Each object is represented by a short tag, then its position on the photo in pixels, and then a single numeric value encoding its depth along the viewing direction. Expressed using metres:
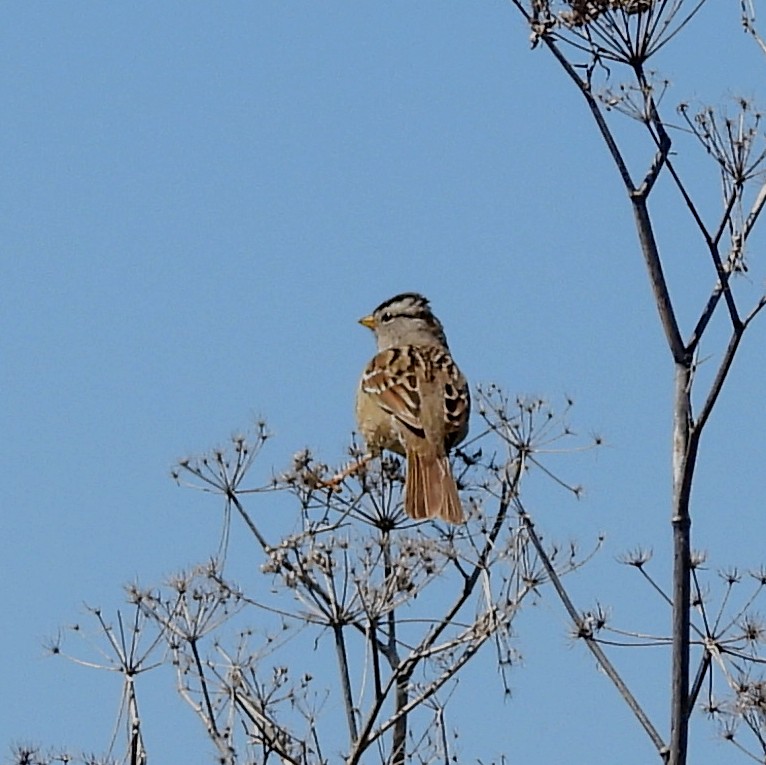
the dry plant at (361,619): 11.20
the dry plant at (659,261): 10.01
